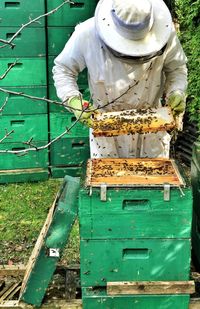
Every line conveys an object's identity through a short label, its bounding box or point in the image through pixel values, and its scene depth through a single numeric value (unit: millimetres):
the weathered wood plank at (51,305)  2627
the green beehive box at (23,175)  5383
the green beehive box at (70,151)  5273
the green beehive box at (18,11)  4871
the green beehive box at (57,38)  4930
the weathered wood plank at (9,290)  2876
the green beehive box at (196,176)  2906
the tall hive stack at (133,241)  2363
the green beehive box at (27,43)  4910
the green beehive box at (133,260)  2432
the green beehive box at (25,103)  5027
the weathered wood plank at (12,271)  3086
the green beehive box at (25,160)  5328
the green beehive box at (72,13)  4879
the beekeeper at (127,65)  2809
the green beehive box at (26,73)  4988
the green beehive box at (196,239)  2960
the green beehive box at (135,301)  2512
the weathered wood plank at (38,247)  2670
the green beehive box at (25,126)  5129
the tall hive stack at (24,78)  4891
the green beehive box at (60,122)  5152
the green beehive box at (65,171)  5410
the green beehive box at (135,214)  2355
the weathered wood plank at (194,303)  2613
